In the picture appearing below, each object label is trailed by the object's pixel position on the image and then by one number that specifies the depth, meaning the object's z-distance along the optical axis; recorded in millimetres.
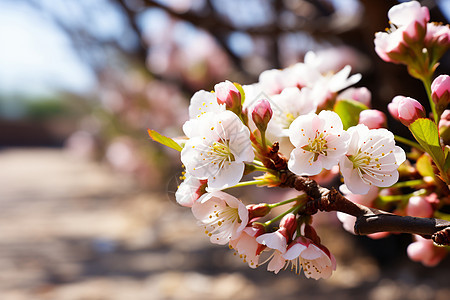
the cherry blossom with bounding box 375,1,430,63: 488
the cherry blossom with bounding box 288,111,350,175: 450
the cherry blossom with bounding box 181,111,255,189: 448
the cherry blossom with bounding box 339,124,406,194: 452
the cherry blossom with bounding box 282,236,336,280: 452
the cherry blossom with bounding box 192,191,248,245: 452
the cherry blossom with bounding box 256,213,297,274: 452
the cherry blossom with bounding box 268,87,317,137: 484
